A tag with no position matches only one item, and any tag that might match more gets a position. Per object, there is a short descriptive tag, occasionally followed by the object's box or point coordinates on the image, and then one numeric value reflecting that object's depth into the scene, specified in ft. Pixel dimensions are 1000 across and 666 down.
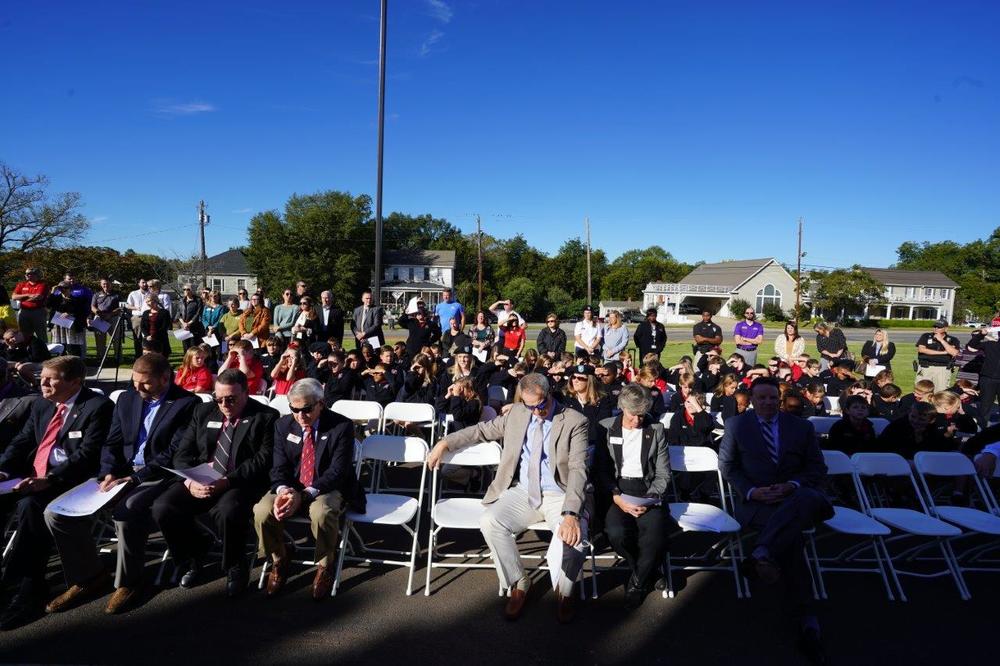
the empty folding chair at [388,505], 12.50
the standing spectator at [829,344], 34.50
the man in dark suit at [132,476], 11.60
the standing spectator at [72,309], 32.71
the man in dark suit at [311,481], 12.23
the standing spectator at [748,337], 34.71
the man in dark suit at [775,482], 11.46
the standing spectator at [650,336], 37.58
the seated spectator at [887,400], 22.50
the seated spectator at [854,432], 17.42
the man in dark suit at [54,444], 12.02
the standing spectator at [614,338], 35.70
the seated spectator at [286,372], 21.62
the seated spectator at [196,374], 21.65
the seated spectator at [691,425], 18.15
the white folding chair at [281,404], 18.62
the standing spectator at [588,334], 36.19
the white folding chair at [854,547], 12.60
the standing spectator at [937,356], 34.27
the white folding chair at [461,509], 12.48
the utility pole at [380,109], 29.19
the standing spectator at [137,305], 35.65
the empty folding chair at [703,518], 12.62
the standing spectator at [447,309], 34.17
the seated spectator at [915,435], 17.04
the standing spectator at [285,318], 30.14
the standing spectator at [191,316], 33.53
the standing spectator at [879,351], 36.76
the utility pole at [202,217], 122.11
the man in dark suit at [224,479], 12.19
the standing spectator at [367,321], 31.55
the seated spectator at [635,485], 12.29
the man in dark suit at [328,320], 30.58
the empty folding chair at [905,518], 12.91
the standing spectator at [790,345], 32.40
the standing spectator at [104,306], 34.40
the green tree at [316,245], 177.68
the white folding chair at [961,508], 13.64
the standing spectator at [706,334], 36.70
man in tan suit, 11.83
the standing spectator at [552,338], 34.19
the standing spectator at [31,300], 31.22
